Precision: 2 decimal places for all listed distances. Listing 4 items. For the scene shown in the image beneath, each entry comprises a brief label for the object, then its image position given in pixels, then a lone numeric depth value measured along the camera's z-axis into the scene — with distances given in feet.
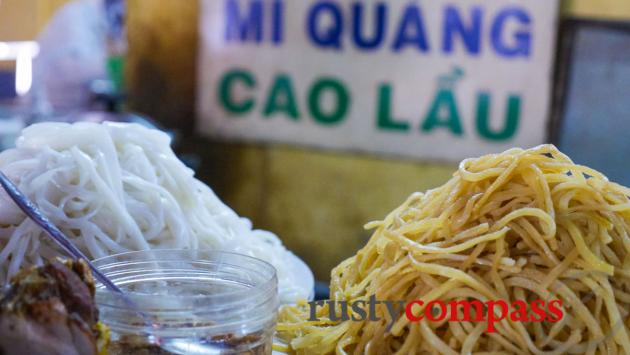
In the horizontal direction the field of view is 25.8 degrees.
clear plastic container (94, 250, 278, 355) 2.00
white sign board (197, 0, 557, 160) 5.42
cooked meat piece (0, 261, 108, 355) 1.87
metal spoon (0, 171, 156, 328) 2.18
